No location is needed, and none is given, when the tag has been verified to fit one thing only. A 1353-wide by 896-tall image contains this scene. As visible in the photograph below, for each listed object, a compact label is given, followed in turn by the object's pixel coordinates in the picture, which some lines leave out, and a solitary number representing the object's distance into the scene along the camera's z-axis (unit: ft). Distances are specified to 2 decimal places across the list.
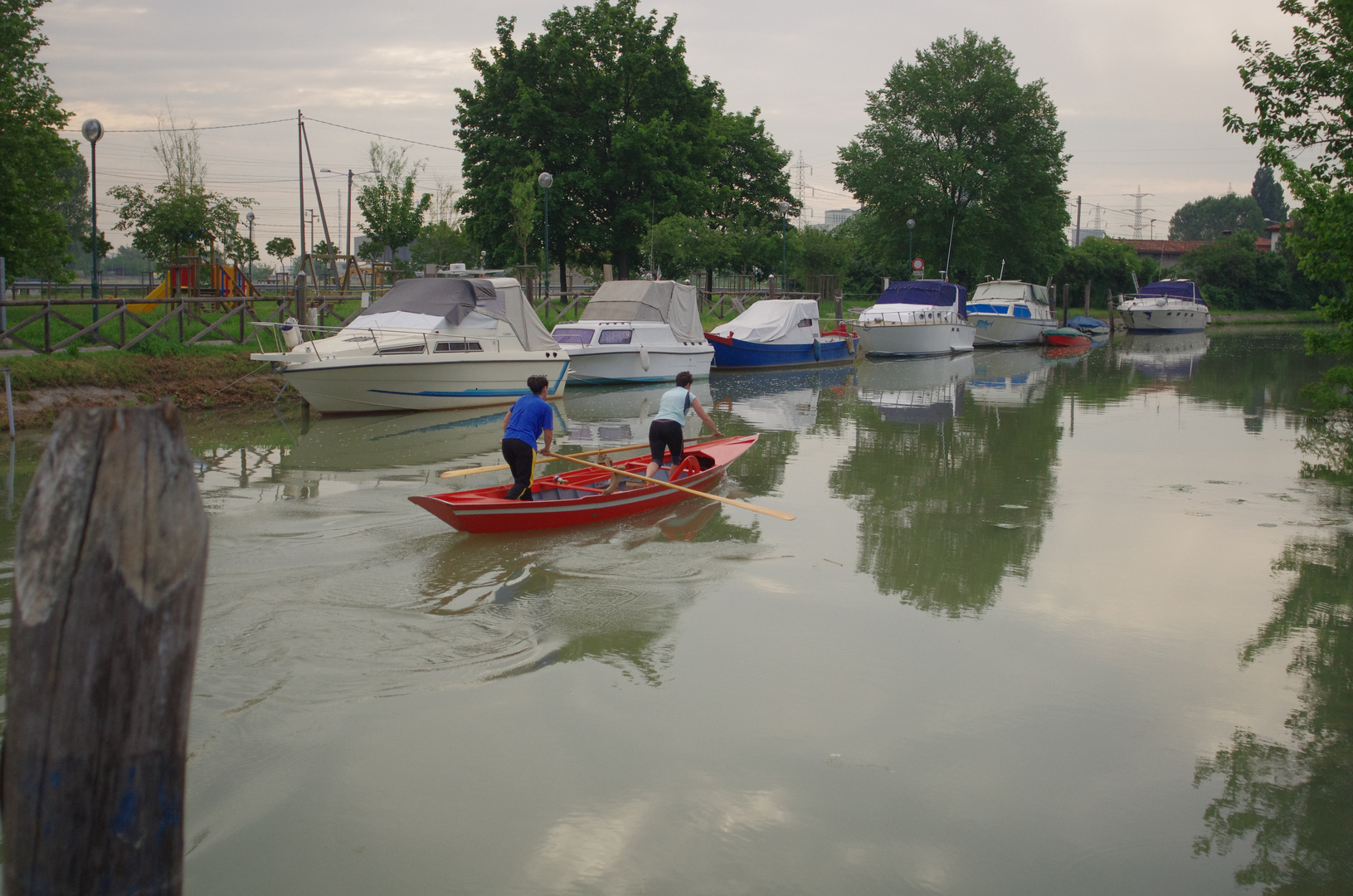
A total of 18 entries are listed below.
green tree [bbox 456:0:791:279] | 128.88
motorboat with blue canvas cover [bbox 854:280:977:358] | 121.49
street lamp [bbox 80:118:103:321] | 73.61
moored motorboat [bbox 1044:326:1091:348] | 152.97
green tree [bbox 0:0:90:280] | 65.72
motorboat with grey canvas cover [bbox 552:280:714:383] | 81.87
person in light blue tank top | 40.45
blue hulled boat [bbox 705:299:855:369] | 100.01
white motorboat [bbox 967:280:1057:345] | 149.07
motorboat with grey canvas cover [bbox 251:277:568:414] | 60.03
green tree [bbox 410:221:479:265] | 140.05
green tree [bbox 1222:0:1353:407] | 44.70
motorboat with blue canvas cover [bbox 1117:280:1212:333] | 183.52
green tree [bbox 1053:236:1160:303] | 208.03
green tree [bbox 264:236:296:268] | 159.53
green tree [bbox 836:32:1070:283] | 169.78
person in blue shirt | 34.76
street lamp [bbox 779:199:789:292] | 150.30
